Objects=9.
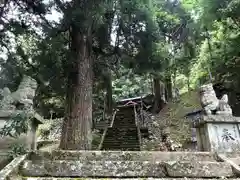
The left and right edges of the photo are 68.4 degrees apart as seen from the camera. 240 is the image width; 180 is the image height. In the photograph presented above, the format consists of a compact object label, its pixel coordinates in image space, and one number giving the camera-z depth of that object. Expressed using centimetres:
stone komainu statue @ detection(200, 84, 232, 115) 328
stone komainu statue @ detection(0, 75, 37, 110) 315
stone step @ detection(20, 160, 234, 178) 228
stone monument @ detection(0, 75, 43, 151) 298
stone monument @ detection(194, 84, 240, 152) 310
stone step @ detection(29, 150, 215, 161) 265
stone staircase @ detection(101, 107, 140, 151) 696
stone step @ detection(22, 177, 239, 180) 217
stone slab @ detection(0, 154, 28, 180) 209
